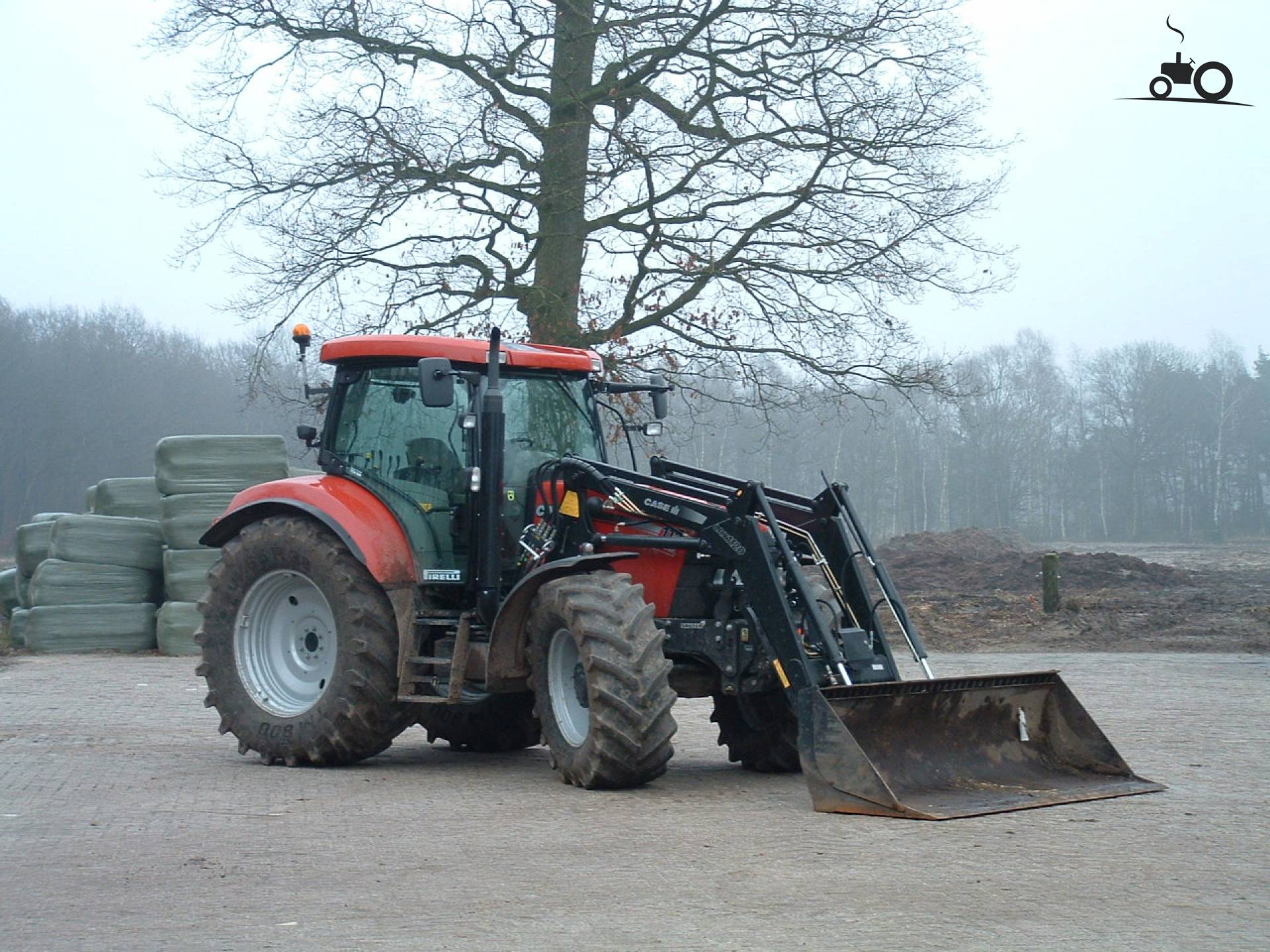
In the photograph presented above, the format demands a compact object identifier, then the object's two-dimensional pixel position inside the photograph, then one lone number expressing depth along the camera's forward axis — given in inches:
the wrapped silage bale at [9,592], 855.7
